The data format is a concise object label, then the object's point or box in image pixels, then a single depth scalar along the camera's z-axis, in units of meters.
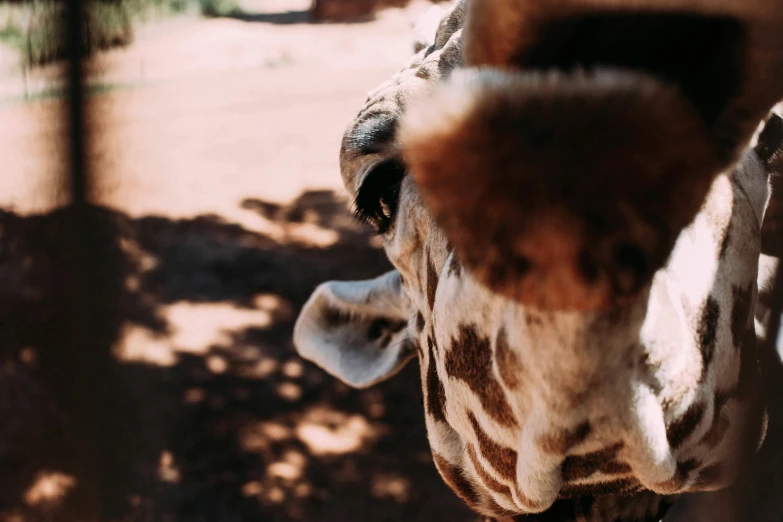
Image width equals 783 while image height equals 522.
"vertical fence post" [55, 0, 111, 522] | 0.53
